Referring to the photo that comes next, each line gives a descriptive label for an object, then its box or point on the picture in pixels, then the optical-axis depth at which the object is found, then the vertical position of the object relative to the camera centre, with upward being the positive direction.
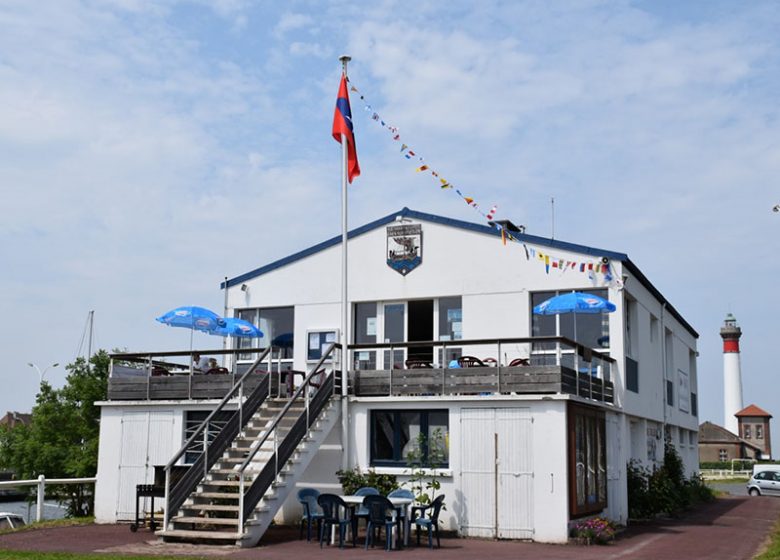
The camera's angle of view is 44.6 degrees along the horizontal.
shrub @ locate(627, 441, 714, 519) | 23.91 -1.46
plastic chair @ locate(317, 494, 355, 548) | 16.56 -1.39
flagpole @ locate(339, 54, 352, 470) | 19.72 +1.25
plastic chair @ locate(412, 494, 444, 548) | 16.77 -1.50
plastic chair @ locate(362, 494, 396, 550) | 16.34 -1.36
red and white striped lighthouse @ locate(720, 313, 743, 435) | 89.56 +6.45
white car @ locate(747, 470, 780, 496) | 41.75 -2.05
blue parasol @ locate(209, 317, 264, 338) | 23.28 +2.49
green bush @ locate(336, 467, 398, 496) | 19.00 -0.96
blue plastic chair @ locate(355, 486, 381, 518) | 18.22 -1.10
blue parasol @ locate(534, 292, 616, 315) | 20.25 +2.76
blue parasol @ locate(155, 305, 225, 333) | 22.14 +2.61
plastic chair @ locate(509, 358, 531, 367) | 19.02 +1.46
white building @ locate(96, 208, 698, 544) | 18.28 +1.14
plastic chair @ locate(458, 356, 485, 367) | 19.88 +1.52
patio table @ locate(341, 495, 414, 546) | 16.69 -1.21
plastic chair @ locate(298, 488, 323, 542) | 17.17 -1.28
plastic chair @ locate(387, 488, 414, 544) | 17.75 -1.11
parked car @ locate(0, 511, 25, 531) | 26.66 -2.51
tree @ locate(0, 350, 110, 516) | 33.19 +0.01
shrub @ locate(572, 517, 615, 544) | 17.81 -1.77
